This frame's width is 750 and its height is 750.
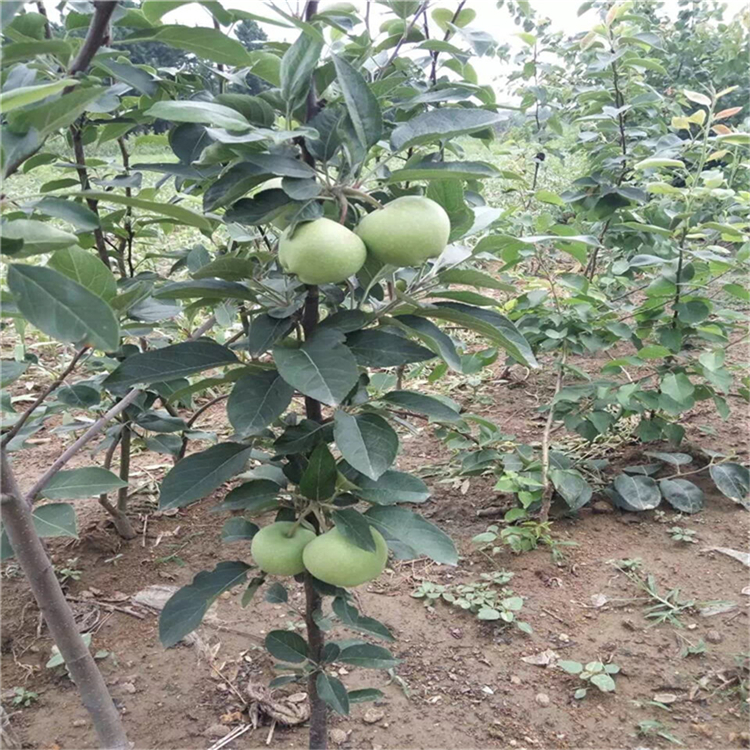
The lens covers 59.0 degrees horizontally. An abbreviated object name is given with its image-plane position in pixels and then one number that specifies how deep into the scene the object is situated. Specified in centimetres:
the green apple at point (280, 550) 102
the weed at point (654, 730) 139
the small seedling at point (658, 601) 171
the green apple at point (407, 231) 86
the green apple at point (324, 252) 83
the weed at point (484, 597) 173
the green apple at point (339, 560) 95
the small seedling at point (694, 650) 159
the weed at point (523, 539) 198
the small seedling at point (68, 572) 187
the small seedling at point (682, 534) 197
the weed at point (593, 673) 151
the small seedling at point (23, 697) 150
